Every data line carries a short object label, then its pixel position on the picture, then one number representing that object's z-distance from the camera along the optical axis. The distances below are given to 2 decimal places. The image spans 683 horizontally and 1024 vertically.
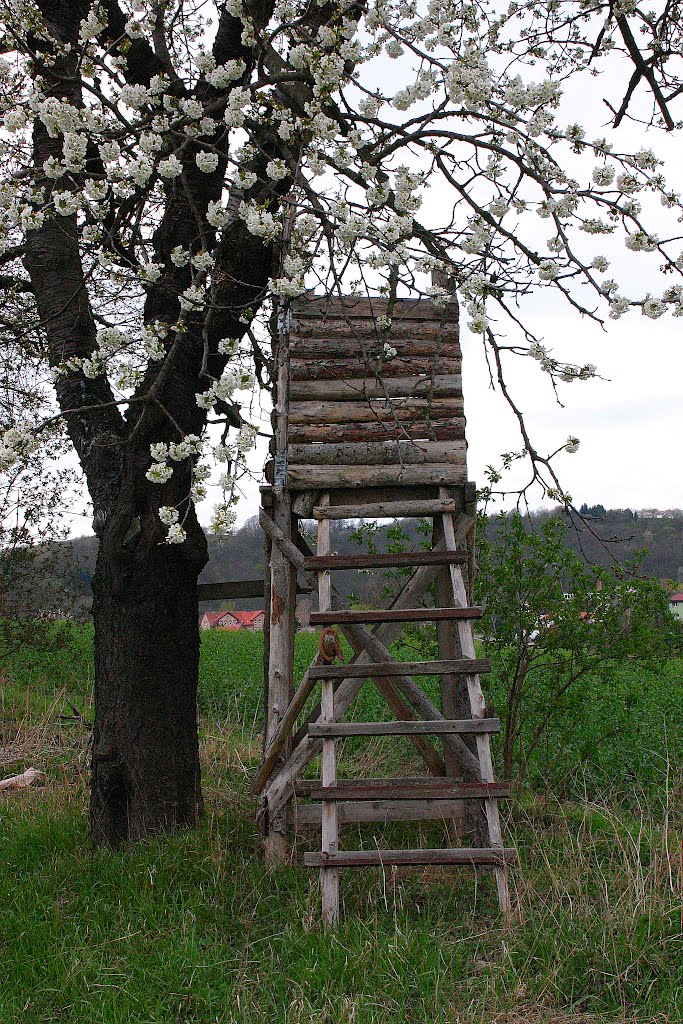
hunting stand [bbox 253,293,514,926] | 4.89
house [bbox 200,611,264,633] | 36.14
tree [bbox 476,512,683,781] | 6.84
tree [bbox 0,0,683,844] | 4.65
